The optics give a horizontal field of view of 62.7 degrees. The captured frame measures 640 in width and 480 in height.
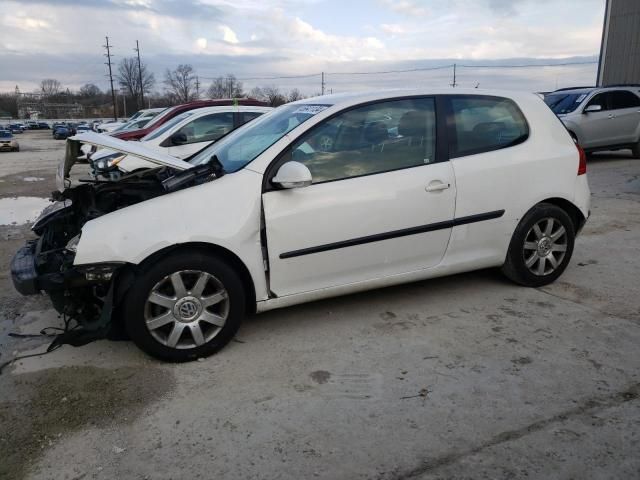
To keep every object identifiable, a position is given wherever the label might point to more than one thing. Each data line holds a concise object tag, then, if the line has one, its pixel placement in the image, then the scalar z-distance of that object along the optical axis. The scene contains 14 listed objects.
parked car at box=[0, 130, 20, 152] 26.92
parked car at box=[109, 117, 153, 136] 16.82
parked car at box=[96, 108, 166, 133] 22.16
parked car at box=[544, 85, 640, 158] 11.80
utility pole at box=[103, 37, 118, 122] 73.94
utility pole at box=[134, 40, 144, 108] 74.60
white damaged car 3.26
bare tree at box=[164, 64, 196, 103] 75.44
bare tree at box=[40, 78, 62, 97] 109.12
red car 11.13
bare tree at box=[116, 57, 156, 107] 82.12
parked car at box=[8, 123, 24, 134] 62.32
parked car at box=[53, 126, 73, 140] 44.12
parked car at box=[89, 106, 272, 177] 8.80
